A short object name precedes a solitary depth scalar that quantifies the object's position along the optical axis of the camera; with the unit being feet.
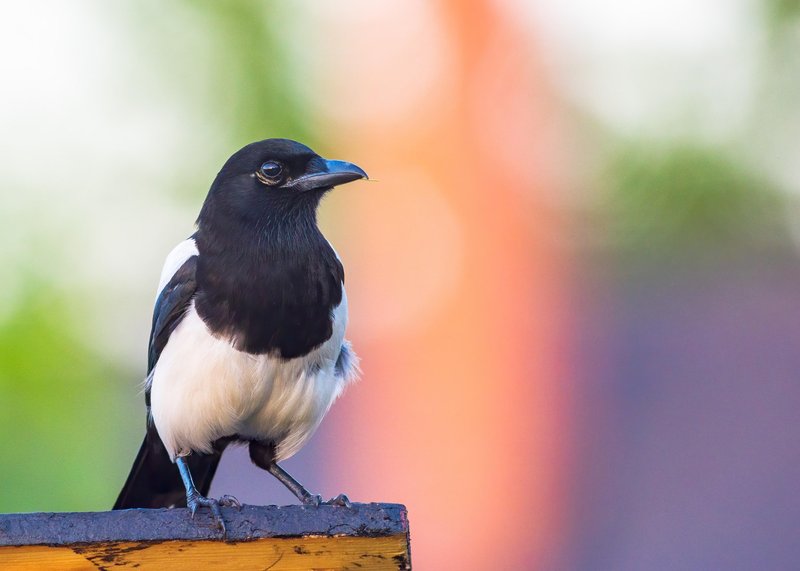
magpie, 17.78
